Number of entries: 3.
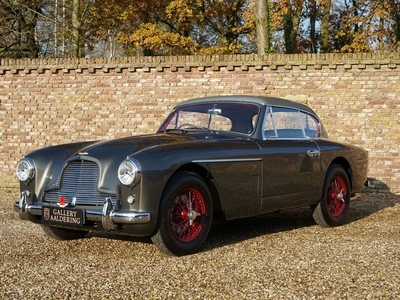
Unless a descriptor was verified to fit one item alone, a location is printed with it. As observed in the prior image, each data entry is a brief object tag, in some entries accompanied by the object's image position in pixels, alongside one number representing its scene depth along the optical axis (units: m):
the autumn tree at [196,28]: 24.78
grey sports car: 5.23
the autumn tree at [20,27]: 26.05
